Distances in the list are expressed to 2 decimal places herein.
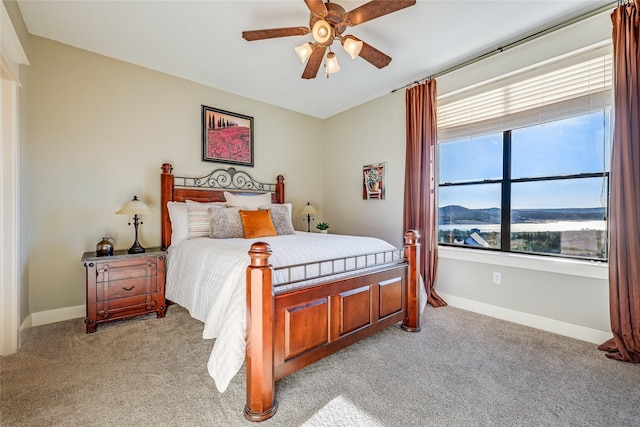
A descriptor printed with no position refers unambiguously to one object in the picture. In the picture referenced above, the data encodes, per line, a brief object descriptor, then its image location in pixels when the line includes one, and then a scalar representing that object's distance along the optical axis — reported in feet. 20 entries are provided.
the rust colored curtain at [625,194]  6.80
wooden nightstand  8.43
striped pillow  10.22
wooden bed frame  5.06
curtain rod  7.51
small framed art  13.33
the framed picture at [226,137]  12.42
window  8.12
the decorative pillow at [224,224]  9.85
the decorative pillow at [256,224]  9.91
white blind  7.80
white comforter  5.28
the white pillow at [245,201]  11.69
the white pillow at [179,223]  10.16
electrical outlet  9.77
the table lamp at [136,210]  9.16
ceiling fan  6.11
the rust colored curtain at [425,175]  11.05
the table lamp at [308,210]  14.52
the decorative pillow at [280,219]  11.28
